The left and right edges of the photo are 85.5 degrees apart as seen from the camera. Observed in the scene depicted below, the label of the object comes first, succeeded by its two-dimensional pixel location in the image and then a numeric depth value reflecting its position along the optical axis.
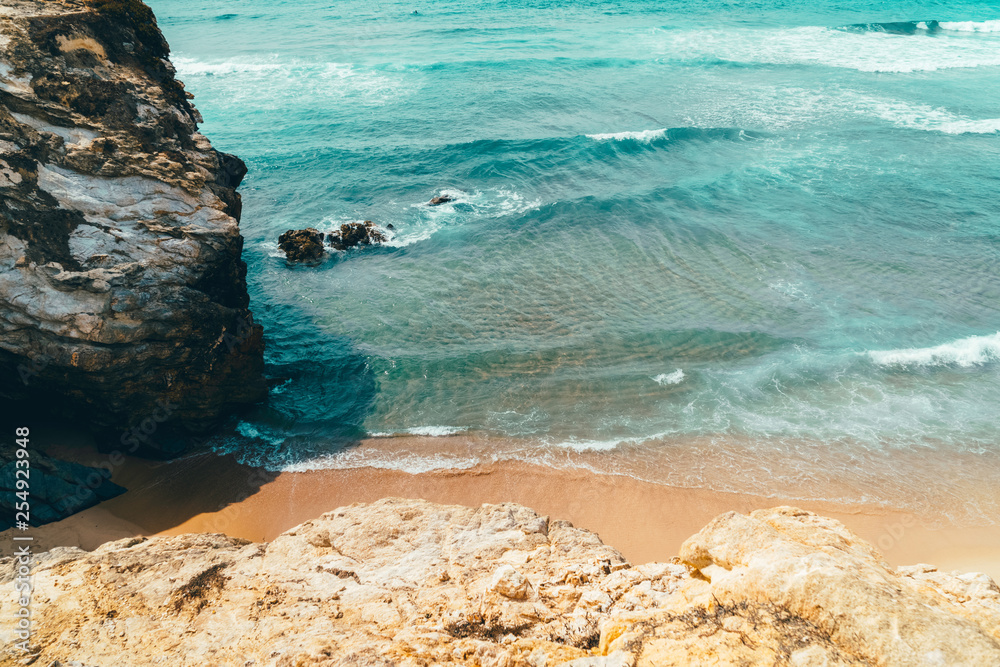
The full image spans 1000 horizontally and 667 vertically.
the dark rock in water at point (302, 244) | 21.92
